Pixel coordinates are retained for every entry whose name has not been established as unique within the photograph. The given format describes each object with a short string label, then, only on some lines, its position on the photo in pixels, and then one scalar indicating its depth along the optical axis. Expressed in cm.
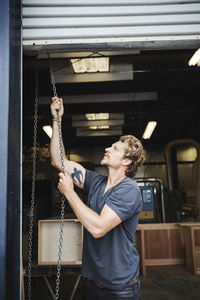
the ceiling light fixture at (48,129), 895
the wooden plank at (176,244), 762
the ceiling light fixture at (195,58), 429
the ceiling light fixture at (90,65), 478
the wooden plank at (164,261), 752
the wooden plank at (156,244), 763
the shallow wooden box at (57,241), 365
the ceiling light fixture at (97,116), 842
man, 197
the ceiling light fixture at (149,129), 903
